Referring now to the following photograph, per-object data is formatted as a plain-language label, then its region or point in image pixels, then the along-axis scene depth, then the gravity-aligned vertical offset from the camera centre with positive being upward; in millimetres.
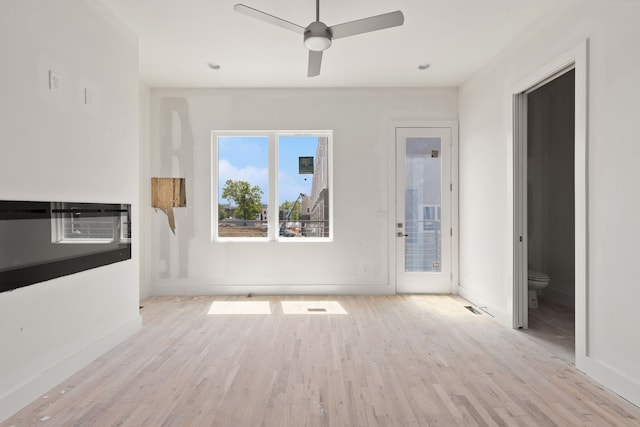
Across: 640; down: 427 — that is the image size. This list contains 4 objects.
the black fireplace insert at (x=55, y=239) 1922 -211
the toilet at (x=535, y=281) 3711 -807
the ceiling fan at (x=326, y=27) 2299 +1256
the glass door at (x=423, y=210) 4582 -46
